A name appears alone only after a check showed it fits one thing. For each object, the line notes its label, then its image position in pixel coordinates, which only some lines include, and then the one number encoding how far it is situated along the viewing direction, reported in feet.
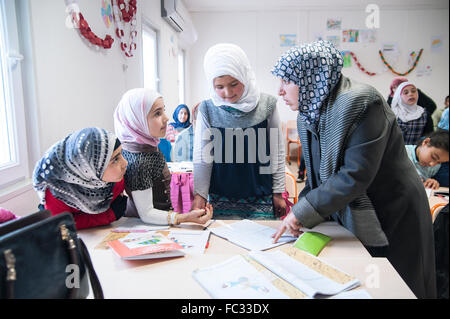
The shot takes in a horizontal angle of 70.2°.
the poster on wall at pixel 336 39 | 19.84
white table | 2.59
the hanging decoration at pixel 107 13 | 7.38
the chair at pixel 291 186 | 6.39
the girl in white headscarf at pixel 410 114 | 10.39
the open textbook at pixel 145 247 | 3.06
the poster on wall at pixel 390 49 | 19.75
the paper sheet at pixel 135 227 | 3.89
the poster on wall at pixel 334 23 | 19.63
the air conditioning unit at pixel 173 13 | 12.85
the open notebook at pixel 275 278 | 2.54
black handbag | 1.90
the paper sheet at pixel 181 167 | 7.65
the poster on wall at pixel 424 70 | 19.88
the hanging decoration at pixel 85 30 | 6.09
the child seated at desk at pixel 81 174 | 3.39
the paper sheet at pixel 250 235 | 3.52
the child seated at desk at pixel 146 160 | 4.06
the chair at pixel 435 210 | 5.61
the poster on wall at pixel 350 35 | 19.71
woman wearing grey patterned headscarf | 3.23
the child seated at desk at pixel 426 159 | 5.81
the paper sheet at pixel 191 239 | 3.38
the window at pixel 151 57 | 12.38
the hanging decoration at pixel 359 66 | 19.93
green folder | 3.31
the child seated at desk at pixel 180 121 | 11.73
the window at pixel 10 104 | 4.64
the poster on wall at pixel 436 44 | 19.56
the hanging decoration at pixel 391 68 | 19.79
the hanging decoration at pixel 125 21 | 8.20
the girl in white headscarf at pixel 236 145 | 4.59
